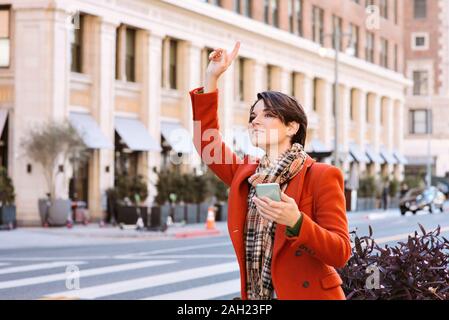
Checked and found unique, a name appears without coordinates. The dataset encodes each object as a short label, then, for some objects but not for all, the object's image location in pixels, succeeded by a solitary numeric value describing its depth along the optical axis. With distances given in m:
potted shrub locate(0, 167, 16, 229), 30.88
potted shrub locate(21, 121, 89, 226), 32.03
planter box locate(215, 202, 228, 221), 39.12
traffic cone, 32.66
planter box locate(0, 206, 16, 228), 30.97
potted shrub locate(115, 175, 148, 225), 32.38
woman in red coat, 3.96
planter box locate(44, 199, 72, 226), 32.59
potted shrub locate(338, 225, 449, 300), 5.52
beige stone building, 34.06
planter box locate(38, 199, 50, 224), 32.84
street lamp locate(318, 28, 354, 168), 42.66
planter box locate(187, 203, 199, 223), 36.62
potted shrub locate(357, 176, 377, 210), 52.65
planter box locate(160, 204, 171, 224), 34.06
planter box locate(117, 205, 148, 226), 32.25
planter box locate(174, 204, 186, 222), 35.59
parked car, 36.12
